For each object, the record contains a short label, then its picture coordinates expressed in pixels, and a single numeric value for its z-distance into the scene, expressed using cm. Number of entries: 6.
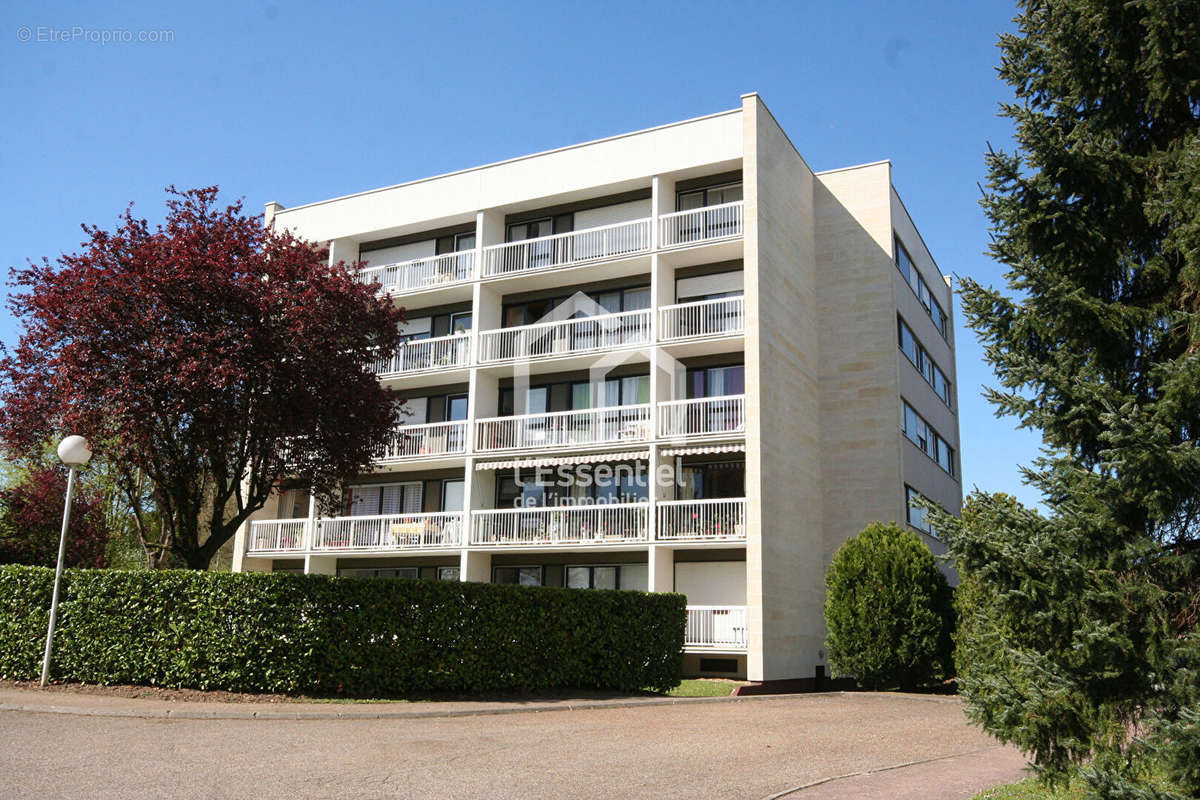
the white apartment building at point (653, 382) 2619
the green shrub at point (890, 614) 2261
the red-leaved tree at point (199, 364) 1697
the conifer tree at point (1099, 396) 723
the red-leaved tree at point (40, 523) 3103
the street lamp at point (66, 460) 1614
